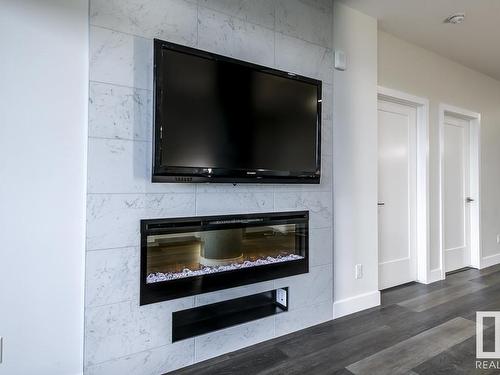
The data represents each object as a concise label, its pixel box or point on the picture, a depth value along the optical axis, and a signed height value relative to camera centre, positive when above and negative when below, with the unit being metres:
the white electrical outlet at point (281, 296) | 2.38 -0.81
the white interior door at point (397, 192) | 3.40 +0.02
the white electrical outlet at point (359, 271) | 2.84 -0.73
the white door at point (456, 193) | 4.09 +0.01
